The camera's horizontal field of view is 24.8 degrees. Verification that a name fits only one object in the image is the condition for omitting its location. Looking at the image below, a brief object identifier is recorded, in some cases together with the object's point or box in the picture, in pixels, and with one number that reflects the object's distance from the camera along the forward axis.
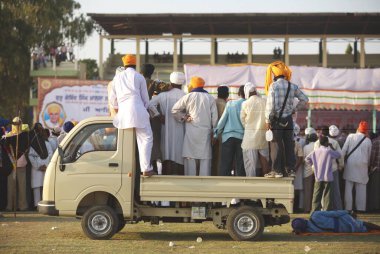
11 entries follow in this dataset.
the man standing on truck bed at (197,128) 13.13
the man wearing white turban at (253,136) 13.09
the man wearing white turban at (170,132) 13.27
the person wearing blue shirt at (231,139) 13.23
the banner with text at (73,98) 31.11
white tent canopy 24.84
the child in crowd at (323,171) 17.59
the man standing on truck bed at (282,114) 12.87
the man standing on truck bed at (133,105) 12.52
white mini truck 12.52
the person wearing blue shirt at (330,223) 14.17
